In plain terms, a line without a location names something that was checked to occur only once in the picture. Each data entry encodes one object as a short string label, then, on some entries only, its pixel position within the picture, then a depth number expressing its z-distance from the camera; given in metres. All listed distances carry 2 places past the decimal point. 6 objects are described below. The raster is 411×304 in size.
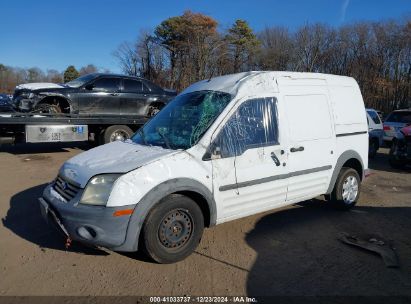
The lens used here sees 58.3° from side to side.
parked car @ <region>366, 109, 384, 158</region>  12.12
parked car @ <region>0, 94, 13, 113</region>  10.54
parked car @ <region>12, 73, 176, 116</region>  9.86
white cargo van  3.53
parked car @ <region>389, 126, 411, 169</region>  9.63
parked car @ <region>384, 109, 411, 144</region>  12.81
